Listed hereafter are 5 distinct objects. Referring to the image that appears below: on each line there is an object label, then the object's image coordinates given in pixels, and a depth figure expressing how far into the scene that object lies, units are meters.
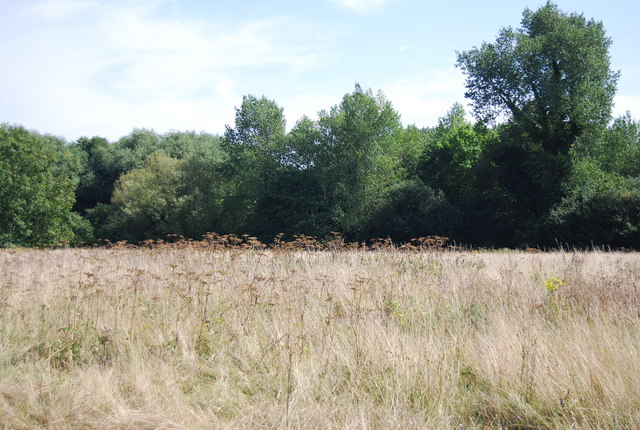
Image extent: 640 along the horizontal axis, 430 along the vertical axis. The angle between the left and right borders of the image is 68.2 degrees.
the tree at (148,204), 46.78
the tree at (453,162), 40.94
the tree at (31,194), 38.38
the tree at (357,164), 37.69
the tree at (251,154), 42.84
